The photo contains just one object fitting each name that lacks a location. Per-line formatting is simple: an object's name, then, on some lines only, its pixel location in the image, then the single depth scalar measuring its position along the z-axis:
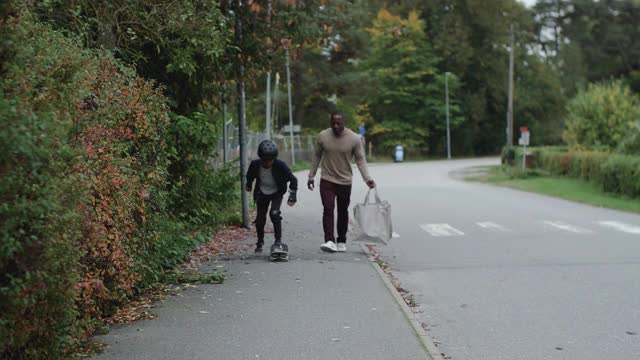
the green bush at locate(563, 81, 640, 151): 41.34
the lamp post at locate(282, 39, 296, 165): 50.81
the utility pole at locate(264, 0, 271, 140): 36.28
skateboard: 10.61
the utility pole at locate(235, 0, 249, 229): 14.36
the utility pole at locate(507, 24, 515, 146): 49.81
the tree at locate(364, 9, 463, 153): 75.81
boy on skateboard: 10.65
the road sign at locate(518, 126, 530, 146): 40.94
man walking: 11.51
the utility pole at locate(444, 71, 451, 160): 75.01
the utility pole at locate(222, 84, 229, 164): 13.30
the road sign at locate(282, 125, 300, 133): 50.60
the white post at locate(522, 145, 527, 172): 41.58
